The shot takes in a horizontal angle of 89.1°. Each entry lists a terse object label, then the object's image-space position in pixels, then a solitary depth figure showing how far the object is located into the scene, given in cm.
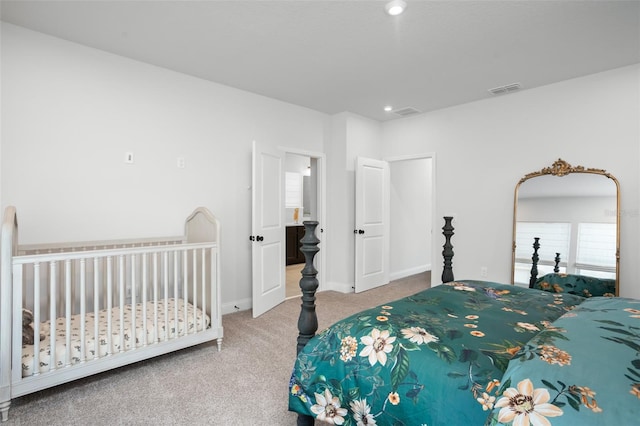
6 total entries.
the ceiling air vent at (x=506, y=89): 362
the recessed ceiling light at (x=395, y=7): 218
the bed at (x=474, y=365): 83
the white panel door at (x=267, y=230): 355
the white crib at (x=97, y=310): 187
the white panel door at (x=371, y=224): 465
